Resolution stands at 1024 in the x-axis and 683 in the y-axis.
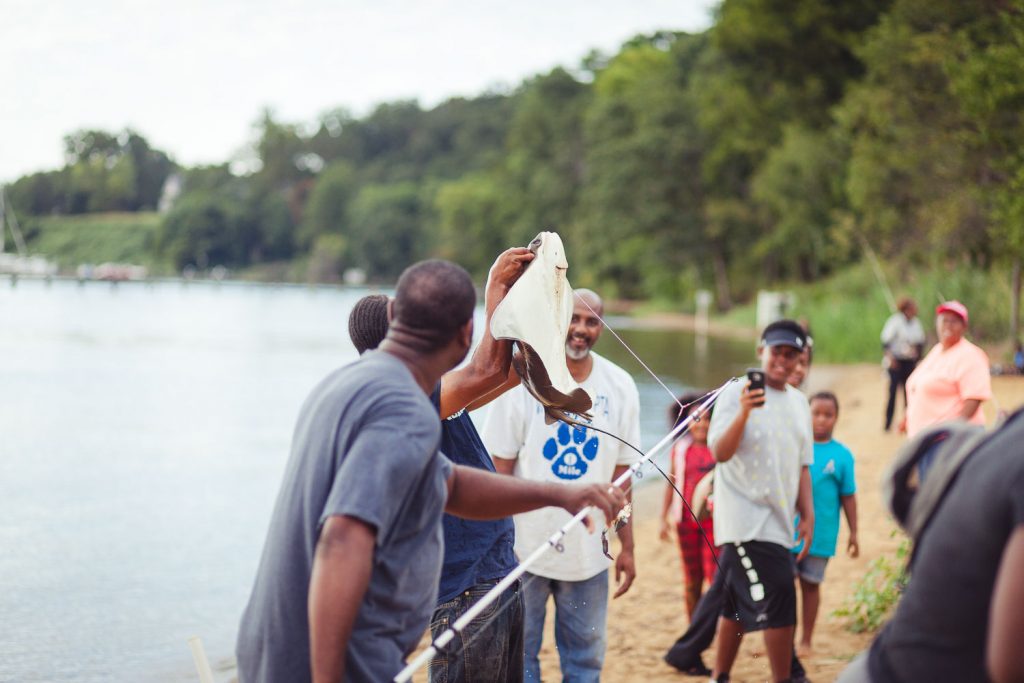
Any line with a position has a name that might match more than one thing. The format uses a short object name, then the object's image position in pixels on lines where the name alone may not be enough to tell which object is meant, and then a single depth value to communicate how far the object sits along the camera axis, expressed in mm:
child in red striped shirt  7023
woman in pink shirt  7617
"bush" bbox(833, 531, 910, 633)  6734
